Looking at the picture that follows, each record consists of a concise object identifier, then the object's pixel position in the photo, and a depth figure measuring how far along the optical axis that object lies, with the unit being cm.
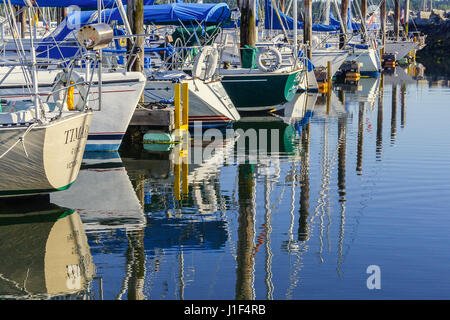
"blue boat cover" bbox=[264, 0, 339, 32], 3850
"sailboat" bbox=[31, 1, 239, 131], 2156
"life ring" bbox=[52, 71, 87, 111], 1600
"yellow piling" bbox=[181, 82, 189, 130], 1972
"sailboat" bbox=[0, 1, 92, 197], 1155
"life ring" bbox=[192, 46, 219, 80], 2178
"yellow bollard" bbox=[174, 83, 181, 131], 1939
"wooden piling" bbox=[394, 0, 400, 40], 6888
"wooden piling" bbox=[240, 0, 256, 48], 2727
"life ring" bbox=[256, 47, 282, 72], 2584
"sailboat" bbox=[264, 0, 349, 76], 3934
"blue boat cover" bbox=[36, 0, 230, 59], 2324
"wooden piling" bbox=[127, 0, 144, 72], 1984
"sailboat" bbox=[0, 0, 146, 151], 1761
